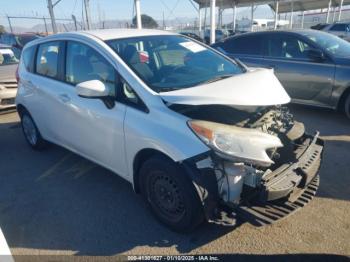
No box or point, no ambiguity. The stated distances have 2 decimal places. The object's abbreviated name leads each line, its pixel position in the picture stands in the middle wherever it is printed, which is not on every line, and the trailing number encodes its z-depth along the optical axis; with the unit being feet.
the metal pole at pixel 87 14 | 51.40
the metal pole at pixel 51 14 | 57.03
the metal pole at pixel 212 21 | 42.29
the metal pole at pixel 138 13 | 32.47
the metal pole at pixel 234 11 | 83.58
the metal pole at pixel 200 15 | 75.45
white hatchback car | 7.95
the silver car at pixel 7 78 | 22.09
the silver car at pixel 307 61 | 17.69
